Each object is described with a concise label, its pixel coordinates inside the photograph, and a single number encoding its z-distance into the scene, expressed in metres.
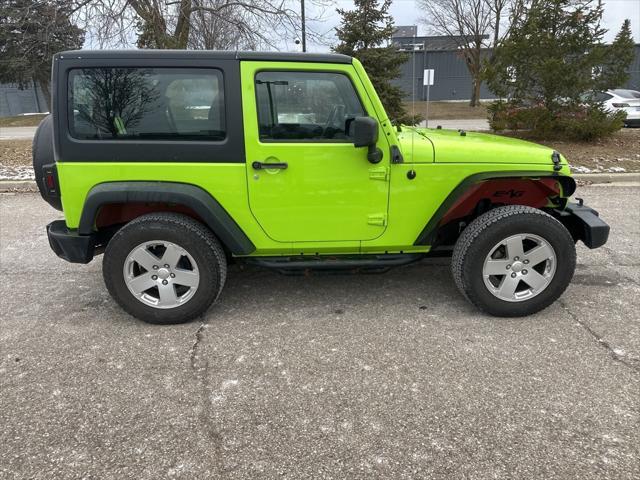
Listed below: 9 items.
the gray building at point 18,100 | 32.72
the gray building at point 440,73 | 30.67
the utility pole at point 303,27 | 11.84
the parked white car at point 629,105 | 15.70
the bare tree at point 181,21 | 10.89
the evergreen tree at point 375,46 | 12.02
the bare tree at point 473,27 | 23.46
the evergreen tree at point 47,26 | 10.77
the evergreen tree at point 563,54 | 9.97
